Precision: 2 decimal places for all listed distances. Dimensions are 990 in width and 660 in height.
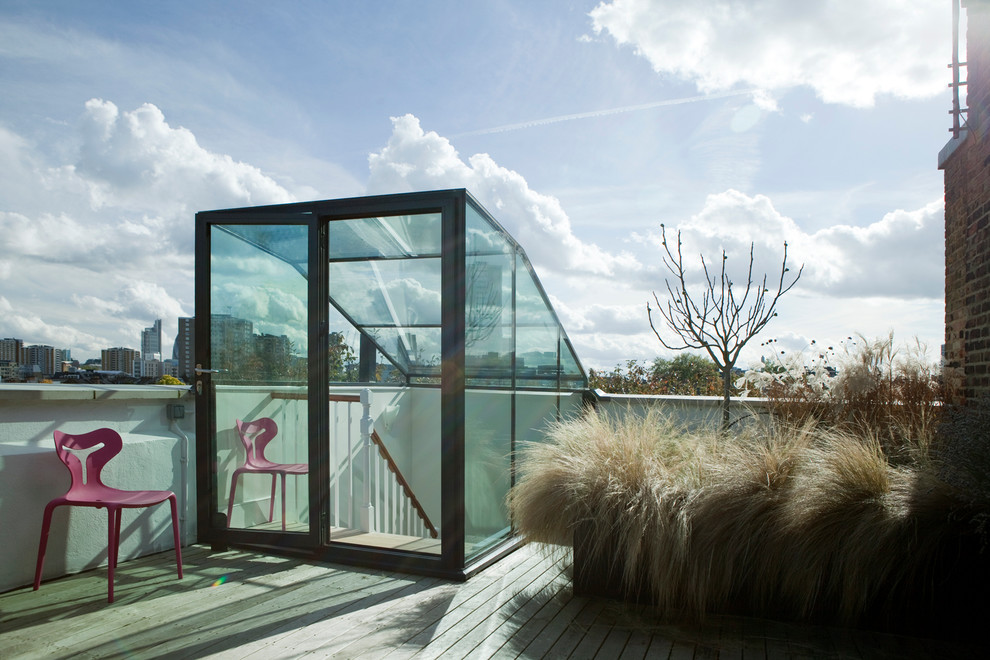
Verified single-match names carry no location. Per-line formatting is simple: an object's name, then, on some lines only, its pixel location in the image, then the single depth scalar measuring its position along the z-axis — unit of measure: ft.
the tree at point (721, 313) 16.51
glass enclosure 10.69
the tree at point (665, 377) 24.12
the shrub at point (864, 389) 11.78
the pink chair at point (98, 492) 9.05
